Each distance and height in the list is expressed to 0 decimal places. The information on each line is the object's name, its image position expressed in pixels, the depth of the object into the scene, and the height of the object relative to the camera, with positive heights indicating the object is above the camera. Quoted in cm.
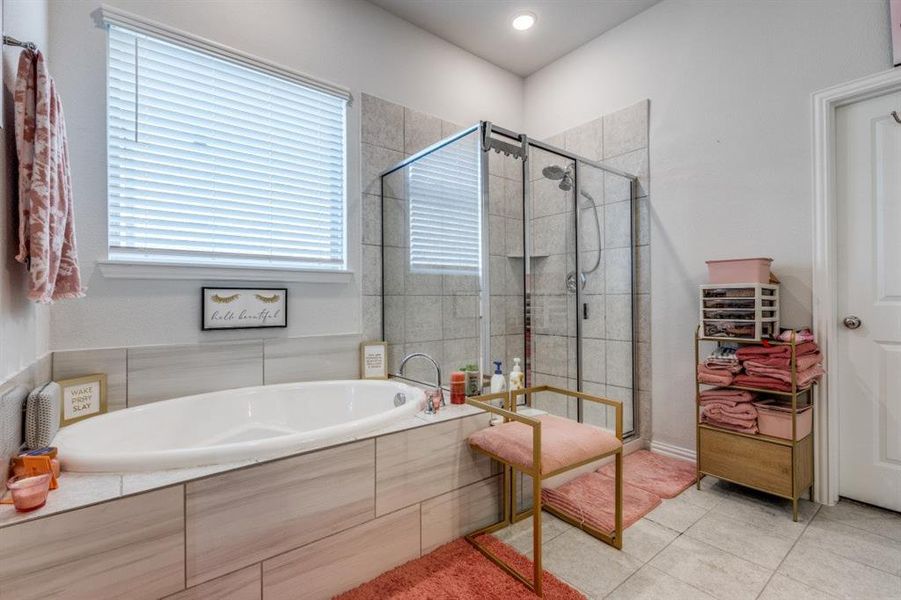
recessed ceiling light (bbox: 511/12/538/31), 277 +188
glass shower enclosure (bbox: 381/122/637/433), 212 +22
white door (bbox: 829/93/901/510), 195 +1
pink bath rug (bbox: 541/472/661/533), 191 -97
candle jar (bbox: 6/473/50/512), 102 -46
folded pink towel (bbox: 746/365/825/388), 191 -34
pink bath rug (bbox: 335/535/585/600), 146 -101
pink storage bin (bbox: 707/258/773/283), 204 +15
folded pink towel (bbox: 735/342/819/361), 195 -24
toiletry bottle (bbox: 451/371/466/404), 198 -41
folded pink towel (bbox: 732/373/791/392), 193 -39
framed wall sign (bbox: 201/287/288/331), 209 -2
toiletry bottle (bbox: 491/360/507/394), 206 -39
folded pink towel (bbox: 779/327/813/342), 202 -17
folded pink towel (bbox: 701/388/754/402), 208 -48
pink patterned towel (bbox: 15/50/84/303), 130 +41
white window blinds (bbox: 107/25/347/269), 192 +73
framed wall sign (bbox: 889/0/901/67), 184 +119
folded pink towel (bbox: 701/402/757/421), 205 -55
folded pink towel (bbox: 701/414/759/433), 205 -63
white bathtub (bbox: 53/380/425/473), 127 -49
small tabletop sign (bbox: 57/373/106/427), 165 -38
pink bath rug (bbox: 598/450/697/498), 223 -98
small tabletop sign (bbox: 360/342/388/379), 254 -35
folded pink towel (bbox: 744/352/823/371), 192 -28
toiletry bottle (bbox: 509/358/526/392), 213 -39
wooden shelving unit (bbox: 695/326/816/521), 191 -76
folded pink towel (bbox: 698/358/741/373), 210 -32
